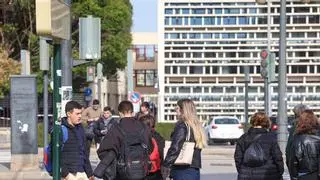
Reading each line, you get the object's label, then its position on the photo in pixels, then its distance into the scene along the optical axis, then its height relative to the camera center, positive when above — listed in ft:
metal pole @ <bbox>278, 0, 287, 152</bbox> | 79.15 +0.39
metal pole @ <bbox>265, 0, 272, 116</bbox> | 127.54 +9.56
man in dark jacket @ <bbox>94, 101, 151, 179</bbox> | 32.14 -2.69
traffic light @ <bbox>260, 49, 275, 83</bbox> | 84.48 +1.47
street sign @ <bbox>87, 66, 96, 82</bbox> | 122.52 +1.15
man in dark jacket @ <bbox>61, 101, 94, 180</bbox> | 33.71 -2.86
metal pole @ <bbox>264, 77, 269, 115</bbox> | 88.52 -1.76
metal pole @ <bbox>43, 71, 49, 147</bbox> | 72.74 -2.48
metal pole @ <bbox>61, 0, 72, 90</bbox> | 39.55 +0.82
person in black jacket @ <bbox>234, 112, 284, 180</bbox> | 35.04 -3.17
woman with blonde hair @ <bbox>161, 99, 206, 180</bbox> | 35.17 -2.66
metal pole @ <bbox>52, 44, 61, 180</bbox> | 32.14 -1.40
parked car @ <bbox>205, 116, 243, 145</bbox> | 119.14 -7.27
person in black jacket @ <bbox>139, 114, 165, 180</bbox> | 35.68 -3.42
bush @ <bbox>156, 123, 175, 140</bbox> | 119.24 -7.21
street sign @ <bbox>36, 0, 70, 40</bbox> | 29.43 +2.32
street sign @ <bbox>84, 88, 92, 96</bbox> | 140.46 -1.99
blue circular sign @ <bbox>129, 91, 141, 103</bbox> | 121.00 -2.52
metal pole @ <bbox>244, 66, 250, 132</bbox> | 110.11 -1.70
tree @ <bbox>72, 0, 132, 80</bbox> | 149.79 +10.79
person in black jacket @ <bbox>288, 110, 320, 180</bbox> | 32.89 -2.86
